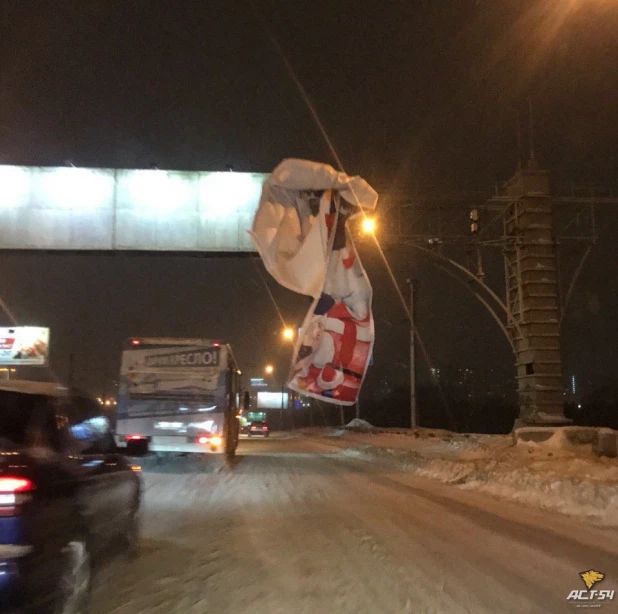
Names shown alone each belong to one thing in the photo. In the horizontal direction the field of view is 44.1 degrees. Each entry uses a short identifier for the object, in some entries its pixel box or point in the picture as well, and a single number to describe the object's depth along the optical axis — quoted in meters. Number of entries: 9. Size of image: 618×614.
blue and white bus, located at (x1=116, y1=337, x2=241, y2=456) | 20.05
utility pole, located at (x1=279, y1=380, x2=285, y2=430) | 92.43
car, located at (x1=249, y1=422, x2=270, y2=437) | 61.84
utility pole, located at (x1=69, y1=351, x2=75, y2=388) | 77.90
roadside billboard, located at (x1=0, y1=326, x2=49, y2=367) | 65.00
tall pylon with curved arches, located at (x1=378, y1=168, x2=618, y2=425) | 26.27
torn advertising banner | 11.09
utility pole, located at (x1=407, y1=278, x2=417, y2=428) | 38.59
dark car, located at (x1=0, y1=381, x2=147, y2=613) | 4.97
